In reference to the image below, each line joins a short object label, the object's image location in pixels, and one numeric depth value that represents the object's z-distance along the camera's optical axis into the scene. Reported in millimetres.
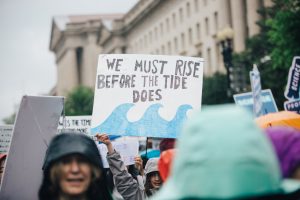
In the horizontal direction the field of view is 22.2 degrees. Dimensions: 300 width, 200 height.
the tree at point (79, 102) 73750
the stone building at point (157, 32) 53375
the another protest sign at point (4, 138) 7793
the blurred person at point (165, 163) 3557
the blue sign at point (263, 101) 10703
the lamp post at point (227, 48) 20609
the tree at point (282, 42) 22547
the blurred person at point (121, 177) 5391
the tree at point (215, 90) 43938
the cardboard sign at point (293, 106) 10234
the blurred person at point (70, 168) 3199
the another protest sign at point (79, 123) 8703
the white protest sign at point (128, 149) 7852
